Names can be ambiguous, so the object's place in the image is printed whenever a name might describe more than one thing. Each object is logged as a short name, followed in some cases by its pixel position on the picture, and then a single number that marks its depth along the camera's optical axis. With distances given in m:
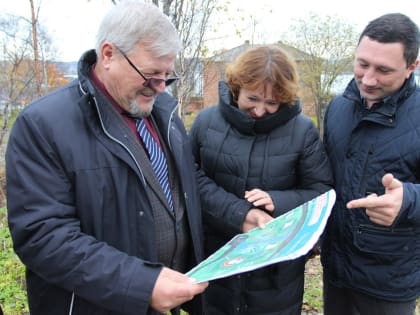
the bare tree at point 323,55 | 20.88
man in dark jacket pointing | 1.92
